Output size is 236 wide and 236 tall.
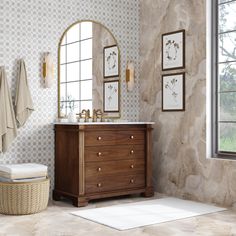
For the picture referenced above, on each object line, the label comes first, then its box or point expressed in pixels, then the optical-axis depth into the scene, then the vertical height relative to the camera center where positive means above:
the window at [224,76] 4.58 +0.49
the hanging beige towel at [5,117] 4.47 +0.04
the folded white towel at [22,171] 4.16 -0.48
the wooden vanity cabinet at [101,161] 4.59 -0.44
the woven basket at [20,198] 4.12 -0.72
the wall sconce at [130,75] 5.52 +0.59
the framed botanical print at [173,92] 5.06 +0.35
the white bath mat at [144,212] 3.87 -0.88
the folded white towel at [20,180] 4.18 -0.57
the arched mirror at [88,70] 5.03 +0.61
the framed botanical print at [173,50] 5.07 +0.85
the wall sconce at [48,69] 4.85 +0.58
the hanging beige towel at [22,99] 4.61 +0.23
